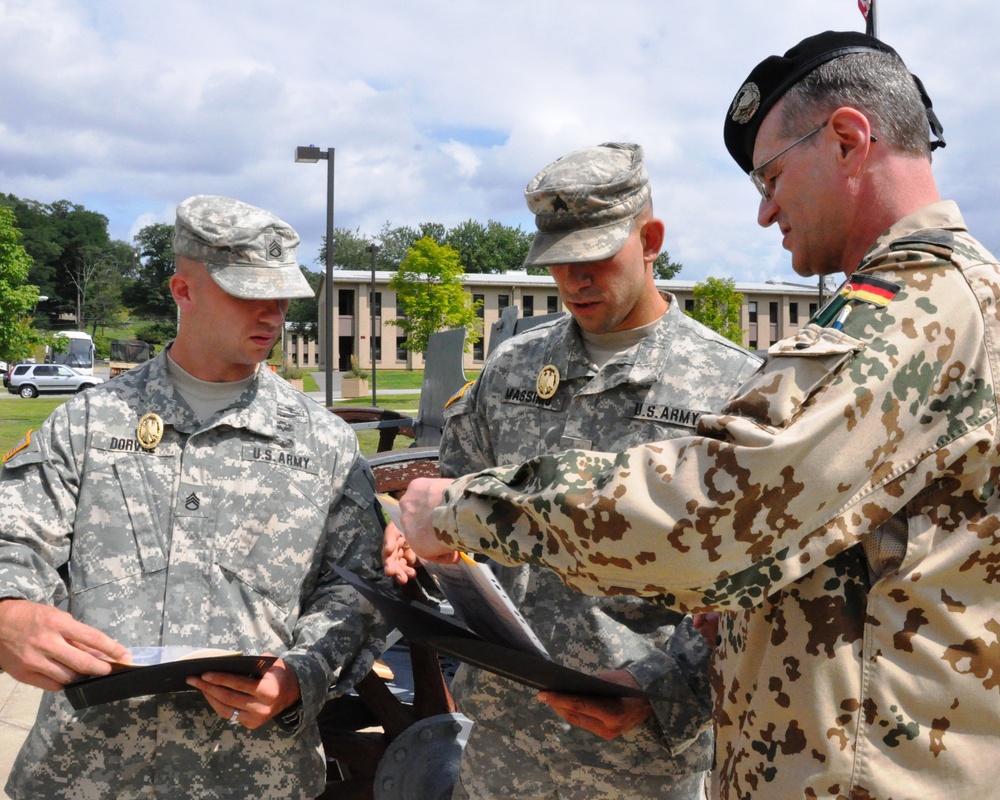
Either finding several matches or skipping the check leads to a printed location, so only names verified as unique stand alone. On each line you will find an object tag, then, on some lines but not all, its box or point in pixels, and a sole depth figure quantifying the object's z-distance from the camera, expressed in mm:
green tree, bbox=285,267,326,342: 71688
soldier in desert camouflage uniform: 1424
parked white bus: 51438
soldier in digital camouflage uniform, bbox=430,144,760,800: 2391
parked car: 38938
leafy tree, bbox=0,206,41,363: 33625
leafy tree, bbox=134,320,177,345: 75625
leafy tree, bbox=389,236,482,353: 39656
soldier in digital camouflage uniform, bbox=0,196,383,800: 2287
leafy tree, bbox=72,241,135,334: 85750
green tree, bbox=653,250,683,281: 79938
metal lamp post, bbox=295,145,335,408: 14219
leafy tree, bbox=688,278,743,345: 44750
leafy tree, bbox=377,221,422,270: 83125
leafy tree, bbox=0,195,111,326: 83750
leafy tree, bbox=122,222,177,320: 84375
